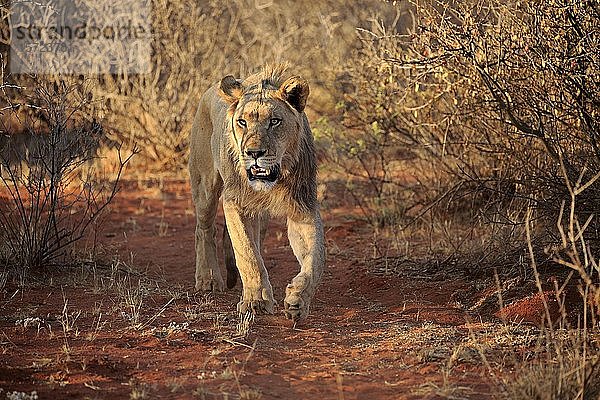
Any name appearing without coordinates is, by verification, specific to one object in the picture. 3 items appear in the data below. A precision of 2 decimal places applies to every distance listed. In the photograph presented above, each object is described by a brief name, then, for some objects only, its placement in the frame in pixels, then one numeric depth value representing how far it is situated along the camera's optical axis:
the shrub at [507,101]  11.27
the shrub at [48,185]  13.30
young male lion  10.99
